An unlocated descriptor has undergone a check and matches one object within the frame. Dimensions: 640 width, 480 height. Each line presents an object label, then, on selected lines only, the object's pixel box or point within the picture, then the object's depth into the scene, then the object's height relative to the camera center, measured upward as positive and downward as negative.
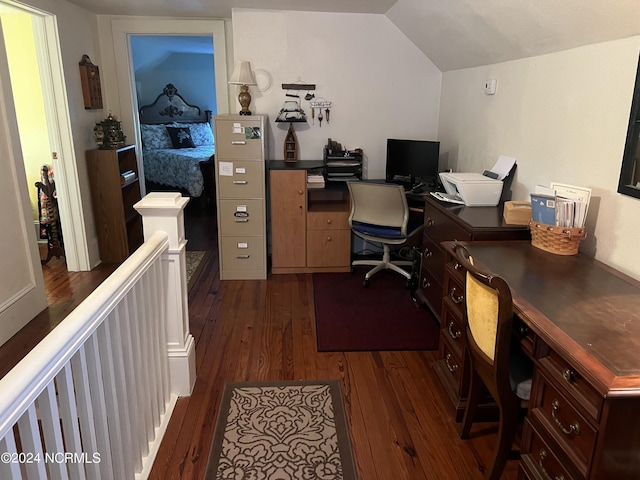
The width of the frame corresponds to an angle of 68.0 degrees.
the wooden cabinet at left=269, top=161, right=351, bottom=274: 3.84 -0.89
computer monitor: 3.84 -0.37
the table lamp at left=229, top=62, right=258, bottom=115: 3.74 +0.26
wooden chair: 1.55 -0.82
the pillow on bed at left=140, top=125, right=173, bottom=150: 6.68 -0.30
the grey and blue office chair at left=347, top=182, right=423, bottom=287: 3.43 -0.72
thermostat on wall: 3.09 +0.19
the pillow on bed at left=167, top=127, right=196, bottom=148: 6.88 -0.31
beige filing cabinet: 3.65 -0.62
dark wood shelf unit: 4.06 -0.71
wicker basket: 2.02 -0.51
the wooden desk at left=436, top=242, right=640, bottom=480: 1.18 -0.63
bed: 5.96 -0.43
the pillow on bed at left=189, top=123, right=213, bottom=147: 7.20 -0.28
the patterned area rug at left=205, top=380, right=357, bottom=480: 1.90 -1.37
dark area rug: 2.89 -1.33
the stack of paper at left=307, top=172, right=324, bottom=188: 3.91 -0.52
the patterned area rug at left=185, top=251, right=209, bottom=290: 3.92 -1.29
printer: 2.75 -0.42
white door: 2.87 -0.74
